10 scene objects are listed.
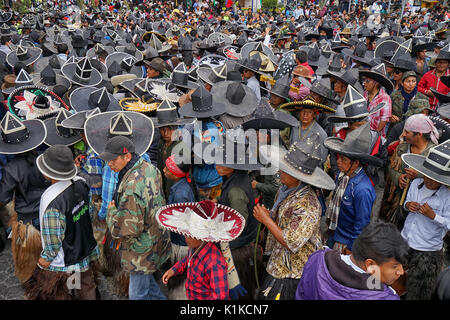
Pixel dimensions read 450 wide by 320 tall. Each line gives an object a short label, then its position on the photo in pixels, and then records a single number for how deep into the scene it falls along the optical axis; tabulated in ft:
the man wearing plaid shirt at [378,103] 18.81
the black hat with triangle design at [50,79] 23.46
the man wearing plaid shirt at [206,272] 8.47
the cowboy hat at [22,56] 30.63
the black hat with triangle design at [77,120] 14.56
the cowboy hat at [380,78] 19.35
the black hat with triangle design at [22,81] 22.64
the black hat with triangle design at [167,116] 15.40
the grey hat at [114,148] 10.58
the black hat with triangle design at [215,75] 22.25
